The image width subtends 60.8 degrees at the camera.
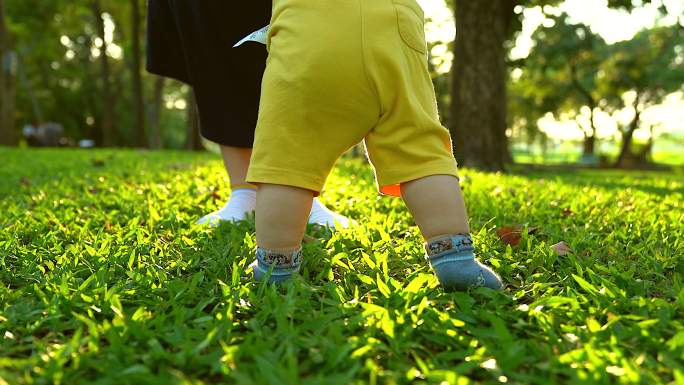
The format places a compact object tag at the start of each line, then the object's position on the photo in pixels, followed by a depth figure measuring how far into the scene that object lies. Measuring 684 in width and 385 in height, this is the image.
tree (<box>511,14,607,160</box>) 23.81
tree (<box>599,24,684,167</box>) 26.44
